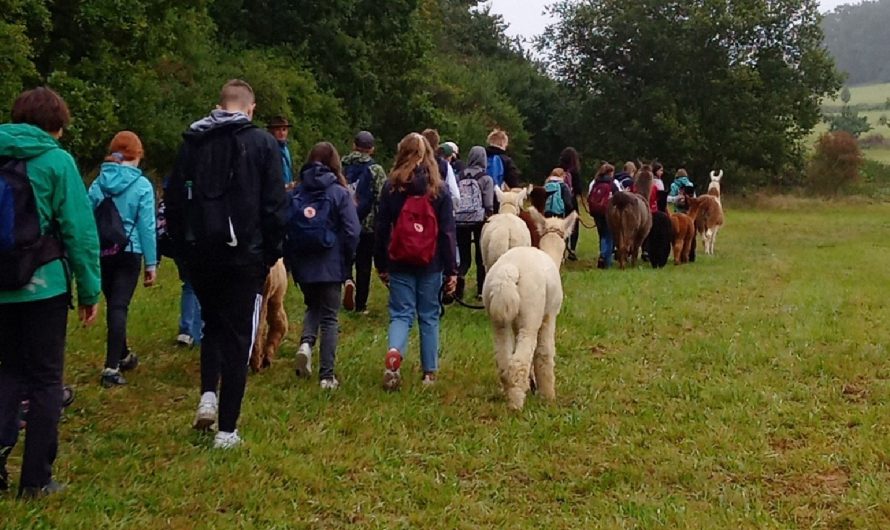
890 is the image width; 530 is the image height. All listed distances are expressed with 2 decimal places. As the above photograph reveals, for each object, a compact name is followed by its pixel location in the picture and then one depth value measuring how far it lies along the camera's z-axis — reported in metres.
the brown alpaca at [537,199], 9.16
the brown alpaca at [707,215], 17.00
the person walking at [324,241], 6.47
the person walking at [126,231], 6.44
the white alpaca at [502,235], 8.68
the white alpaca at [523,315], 5.94
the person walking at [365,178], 8.76
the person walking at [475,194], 9.81
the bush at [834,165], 38.75
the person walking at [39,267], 4.02
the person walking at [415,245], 6.36
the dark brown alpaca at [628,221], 13.99
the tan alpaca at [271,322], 7.04
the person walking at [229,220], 4.74
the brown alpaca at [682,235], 15.37
